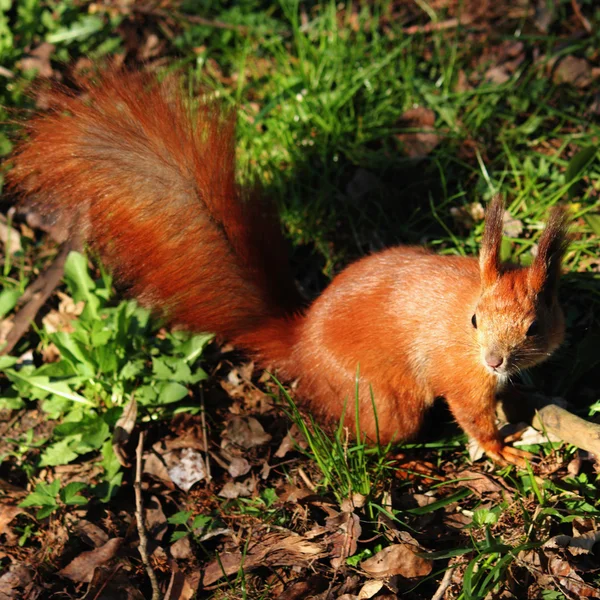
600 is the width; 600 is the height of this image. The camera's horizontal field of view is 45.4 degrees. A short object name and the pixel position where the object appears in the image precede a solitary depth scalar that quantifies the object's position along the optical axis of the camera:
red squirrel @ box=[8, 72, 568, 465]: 2.43
